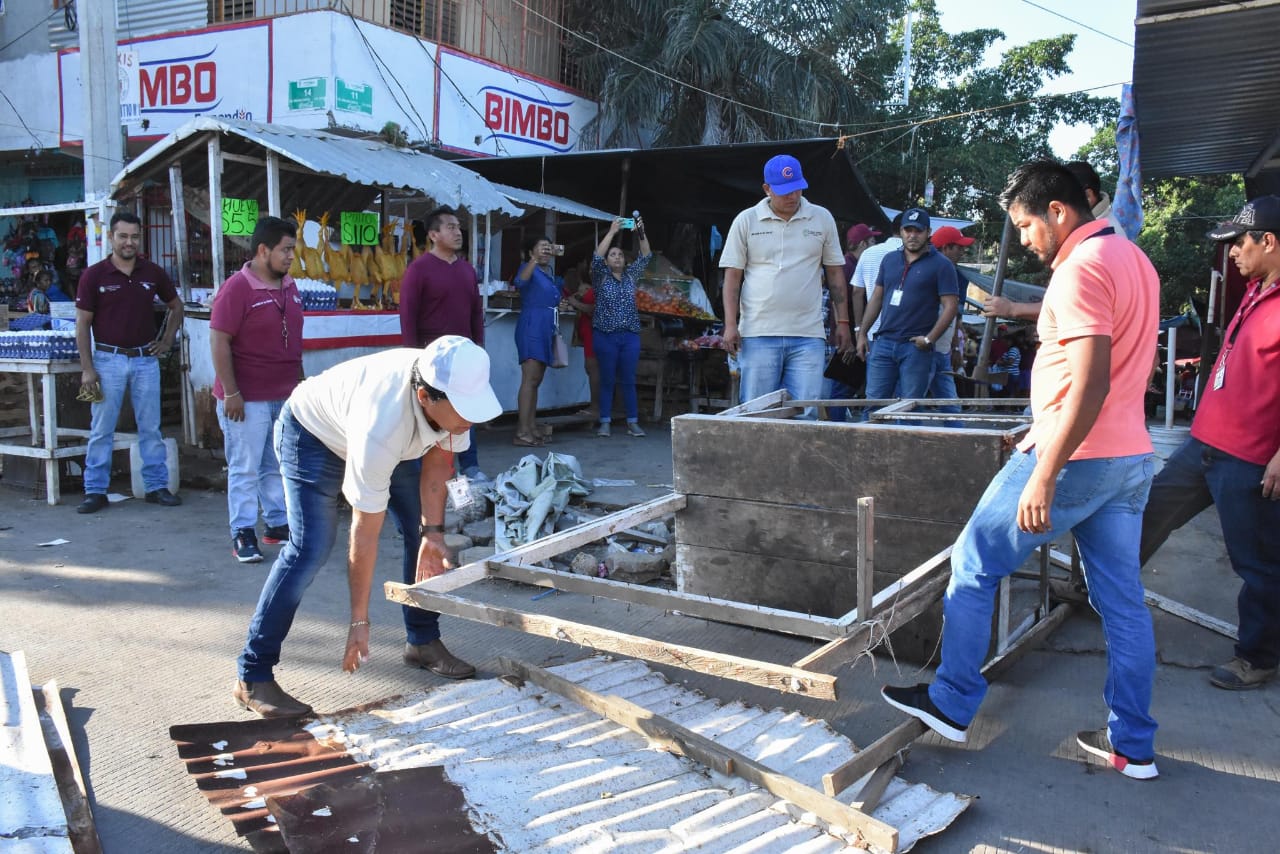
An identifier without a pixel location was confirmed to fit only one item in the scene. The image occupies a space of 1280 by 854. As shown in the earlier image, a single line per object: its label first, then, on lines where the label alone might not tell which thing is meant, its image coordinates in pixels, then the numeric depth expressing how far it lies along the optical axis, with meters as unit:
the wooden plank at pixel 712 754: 2.54
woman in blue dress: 8.94
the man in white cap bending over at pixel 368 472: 2.87
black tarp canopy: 9.36
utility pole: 7.73
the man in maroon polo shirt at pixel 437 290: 6.21
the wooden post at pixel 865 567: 2.87
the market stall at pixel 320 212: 7.40
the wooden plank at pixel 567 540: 3.35
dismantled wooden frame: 2.59
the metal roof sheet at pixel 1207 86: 4.76
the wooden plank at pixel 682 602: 2.90
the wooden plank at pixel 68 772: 2.58
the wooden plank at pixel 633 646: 2.48
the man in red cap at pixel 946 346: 6.62
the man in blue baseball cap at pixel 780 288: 5.42
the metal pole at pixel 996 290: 5.78
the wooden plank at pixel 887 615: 2.64
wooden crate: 3.79
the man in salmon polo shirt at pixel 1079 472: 2.72
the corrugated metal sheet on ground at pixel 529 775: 2.58
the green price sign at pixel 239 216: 7.45
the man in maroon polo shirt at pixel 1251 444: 3.67
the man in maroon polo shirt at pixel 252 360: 5.36
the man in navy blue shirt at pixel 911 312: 6.25
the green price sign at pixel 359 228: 8.74
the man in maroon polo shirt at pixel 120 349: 6.26
